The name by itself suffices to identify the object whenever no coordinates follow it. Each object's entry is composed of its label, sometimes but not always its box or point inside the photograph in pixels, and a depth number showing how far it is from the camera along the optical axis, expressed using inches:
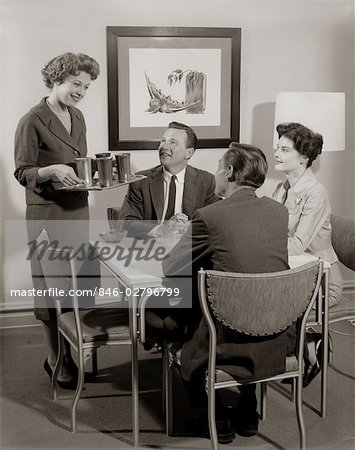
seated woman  123.0
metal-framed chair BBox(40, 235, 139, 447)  103.3
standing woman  129.4
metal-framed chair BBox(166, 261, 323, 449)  86.9
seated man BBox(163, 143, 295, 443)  91.4
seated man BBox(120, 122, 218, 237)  137.9
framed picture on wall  161.0
